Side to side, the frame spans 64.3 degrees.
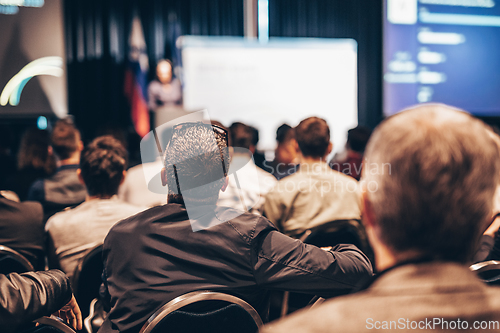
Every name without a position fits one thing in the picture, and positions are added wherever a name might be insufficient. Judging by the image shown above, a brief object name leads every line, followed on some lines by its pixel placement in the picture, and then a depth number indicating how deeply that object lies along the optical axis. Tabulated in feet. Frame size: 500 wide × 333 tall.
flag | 19.38
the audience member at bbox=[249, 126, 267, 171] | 13.44
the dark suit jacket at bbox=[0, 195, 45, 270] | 5.85
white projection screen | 18.70
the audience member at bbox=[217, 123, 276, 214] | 7.97
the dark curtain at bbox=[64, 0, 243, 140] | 19.39
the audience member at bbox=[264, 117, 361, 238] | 7.10
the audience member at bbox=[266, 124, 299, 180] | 13.10
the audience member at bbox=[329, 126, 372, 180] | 11.56
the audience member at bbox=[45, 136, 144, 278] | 5.74
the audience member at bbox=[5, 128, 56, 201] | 9.98
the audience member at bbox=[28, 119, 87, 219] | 8.43
